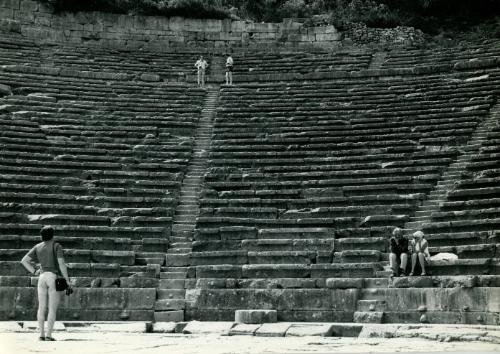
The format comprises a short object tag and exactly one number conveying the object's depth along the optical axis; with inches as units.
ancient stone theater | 387.9
